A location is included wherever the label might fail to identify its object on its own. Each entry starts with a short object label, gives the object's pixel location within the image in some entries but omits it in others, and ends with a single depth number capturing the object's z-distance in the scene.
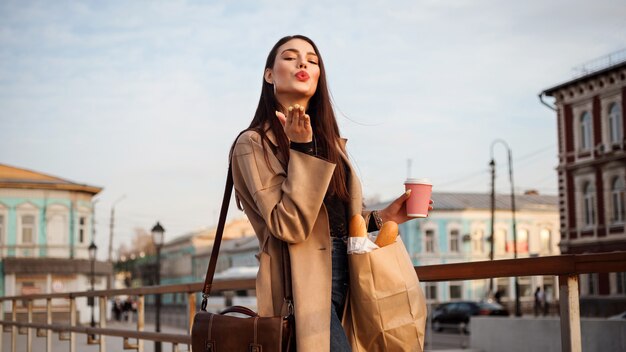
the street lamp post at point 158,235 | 22.48
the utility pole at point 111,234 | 64.31
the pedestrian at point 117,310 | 54.03
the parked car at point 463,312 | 38.72
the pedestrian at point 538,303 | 31.35
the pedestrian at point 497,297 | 46.92
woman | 2.57
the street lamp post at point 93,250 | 41.62
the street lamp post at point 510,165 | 42.49
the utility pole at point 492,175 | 43.34
